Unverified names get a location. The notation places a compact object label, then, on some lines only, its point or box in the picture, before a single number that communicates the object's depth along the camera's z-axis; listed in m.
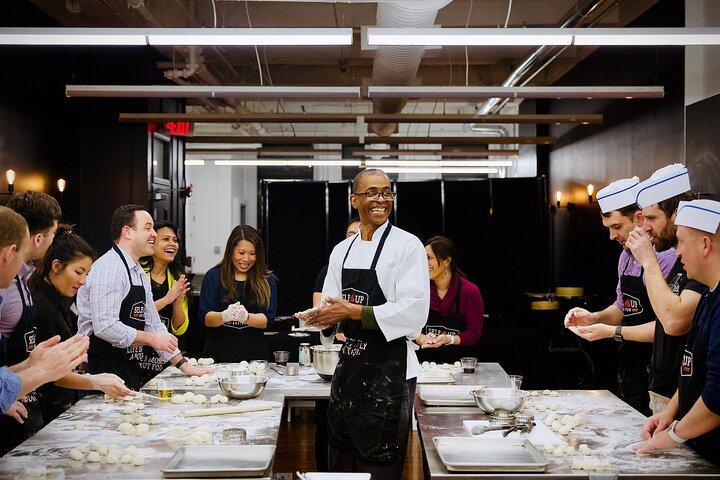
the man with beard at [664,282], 2.74
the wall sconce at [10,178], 7.05
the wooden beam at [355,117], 7.92
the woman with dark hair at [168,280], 4.75
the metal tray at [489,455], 2.30
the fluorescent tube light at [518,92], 6.29
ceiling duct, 5.84
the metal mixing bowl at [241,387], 3.29
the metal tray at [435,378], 3.76
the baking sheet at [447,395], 3.21
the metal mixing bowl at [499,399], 2.95
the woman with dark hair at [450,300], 4.88
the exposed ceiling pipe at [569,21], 6.53
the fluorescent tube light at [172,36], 4.54
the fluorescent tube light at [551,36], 4.49
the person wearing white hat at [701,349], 2.24
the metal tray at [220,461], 2.26
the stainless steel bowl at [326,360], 3.79
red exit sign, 9.77
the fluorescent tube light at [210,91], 6.26
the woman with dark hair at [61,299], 3.22
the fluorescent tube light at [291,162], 10.55
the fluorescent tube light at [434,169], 11.96
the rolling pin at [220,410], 3.04
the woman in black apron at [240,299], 4.60
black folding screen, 8.80
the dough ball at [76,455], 2.45
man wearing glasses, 2.95
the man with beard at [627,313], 3.48
